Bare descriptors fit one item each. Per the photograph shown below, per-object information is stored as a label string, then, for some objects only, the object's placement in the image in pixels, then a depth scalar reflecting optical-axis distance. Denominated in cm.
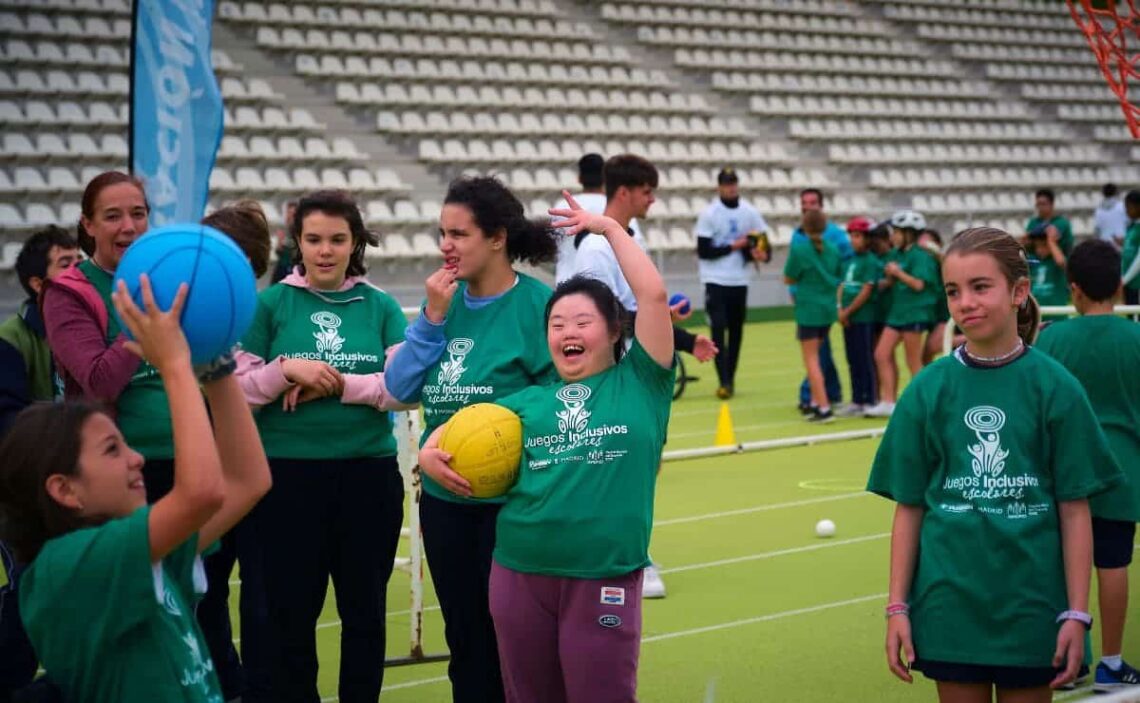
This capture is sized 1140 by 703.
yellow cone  1261
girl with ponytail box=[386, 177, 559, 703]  484
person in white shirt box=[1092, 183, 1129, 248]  2433
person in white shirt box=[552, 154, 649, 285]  980
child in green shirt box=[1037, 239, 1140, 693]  607
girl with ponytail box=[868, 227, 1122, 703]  376
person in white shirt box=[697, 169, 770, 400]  1617
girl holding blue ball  289
